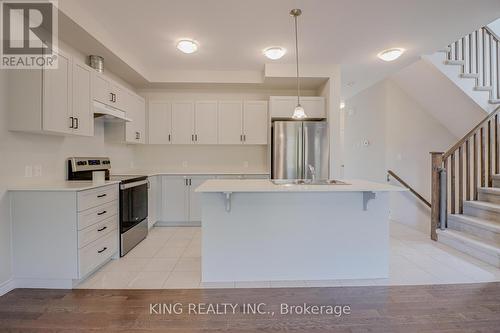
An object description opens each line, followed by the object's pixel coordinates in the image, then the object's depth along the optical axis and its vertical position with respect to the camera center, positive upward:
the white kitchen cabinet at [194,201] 4.20 -0.62
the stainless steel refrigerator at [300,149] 3.93 +0.24
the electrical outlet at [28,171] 2.34 -0.06
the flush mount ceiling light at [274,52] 3.23 +1.48
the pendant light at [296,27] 2.48 +1.54
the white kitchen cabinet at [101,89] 2.91 +0.94
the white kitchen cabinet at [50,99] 2.17 +0.62
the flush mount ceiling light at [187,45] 3.07 +1.50
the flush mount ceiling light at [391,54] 3.37 +1.52
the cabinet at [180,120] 4.41 +0.80
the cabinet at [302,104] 4.16 +1.00
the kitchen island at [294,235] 2.30 -0.67
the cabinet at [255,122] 4.42 +0.76
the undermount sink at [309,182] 2.55 -0.19
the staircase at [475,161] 3.22 +0.04
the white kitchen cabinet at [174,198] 4.18 -0.57
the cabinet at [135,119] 3.78 +0.75
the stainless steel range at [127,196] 2.93 -0.41
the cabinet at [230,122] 4.42 +0.76
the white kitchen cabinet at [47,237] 2.19 -0.64
